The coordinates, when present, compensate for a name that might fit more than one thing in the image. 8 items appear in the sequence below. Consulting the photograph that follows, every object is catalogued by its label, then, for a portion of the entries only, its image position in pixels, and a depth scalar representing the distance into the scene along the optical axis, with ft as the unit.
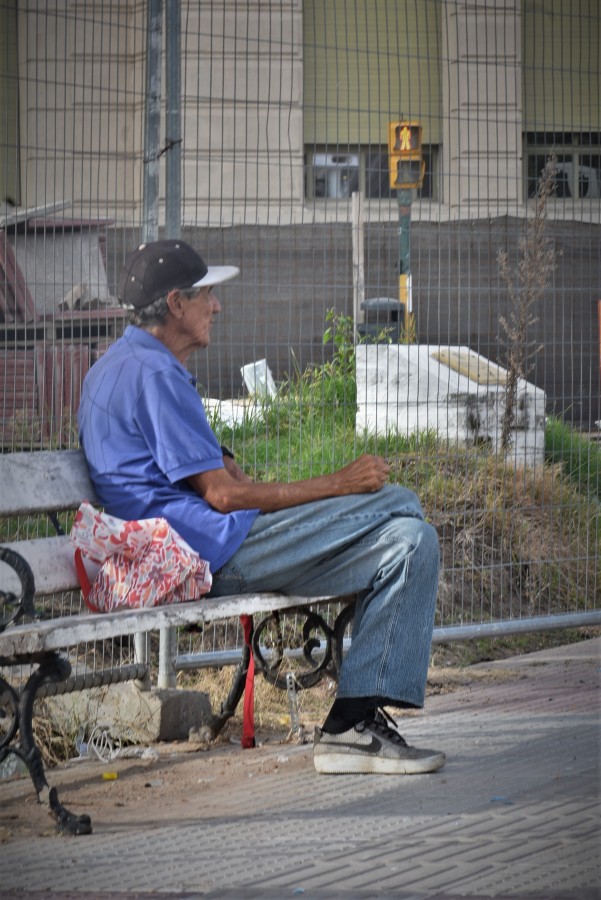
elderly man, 28.60
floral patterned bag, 27.76
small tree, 48.36
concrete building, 40.19
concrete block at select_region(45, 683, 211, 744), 33.42
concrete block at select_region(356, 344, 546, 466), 43.09
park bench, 25.53
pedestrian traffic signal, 56.80
